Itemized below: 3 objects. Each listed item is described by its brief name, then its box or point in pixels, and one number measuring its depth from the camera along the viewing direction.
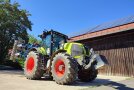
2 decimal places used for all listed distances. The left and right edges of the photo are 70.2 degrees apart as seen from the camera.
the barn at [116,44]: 6.31
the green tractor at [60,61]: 4.30
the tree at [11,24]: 12.02
